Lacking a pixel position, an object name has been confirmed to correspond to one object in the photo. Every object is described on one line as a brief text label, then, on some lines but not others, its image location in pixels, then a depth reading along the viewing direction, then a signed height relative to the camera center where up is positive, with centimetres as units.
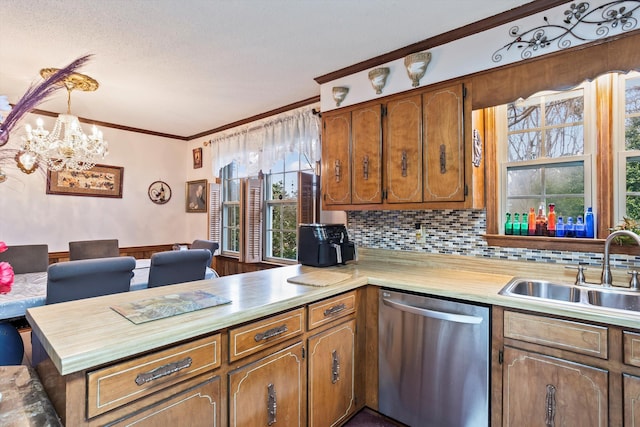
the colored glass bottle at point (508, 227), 213 -9
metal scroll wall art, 161 +100
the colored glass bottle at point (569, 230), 192 -10
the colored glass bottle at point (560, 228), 196 -9
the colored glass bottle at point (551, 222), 199 -5
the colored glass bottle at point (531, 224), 206 -6
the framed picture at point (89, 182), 390 +42
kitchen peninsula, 98 -46
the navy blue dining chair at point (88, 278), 189 -39
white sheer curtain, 327 +84
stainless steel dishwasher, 165 -80
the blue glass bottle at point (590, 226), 187 -7
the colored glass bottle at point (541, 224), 202 -6
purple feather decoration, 71 +26
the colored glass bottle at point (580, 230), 189 -9
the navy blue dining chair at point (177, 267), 234 -39
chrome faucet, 167 -28
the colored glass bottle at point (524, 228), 208 -9
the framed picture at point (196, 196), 479 +29
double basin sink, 159 -42
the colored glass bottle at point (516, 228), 210 -9
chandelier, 279 +69
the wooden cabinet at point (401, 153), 206 +44
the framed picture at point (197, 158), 486 +86
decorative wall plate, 471 +34
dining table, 201 -52
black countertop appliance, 237 -23
